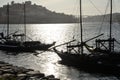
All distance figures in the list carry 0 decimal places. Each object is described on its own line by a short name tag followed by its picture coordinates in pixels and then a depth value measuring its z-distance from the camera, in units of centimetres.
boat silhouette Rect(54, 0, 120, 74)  4991
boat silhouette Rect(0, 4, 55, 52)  8600
